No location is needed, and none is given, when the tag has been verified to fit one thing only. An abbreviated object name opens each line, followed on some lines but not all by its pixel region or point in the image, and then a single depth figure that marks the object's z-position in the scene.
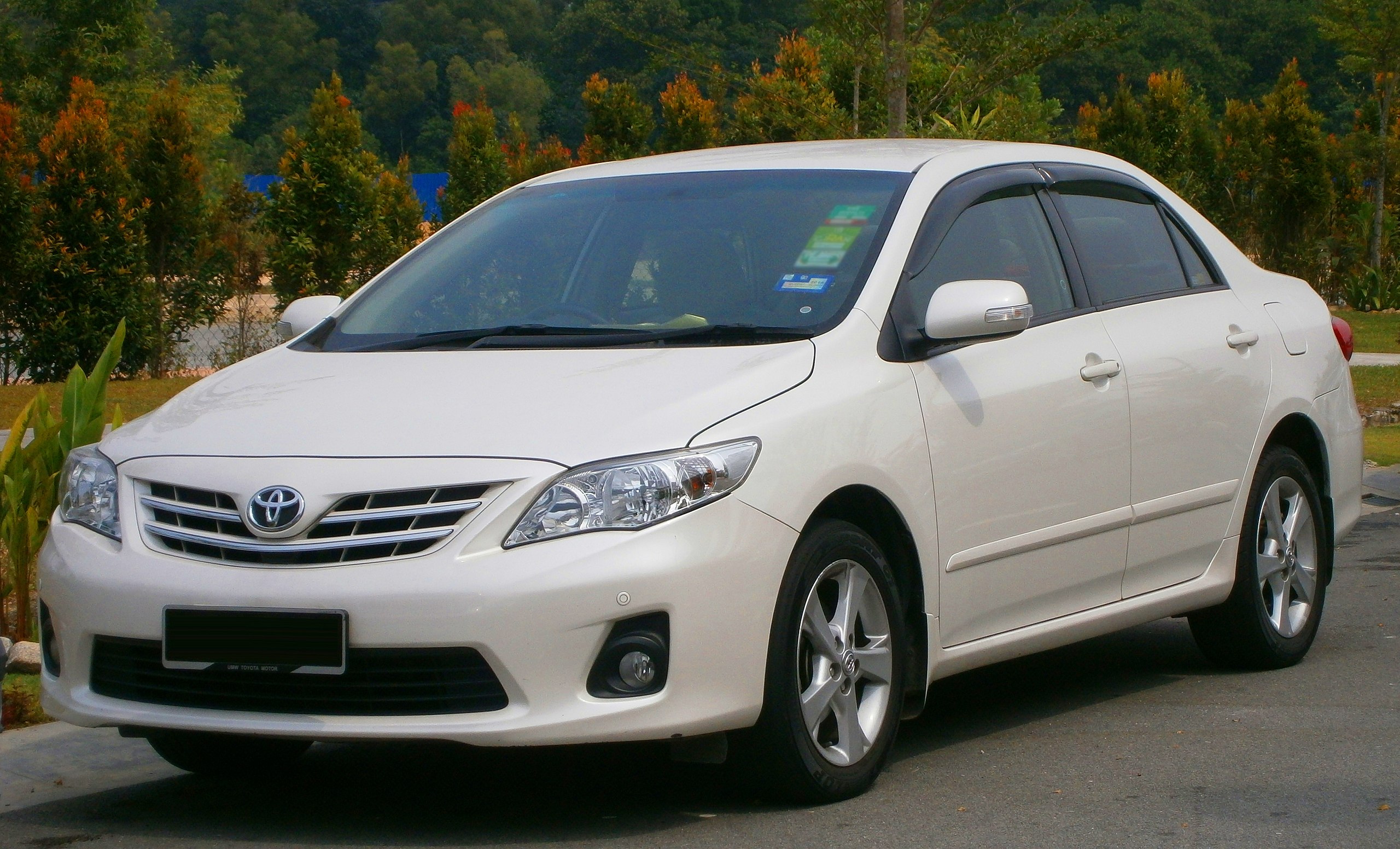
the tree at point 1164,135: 26.31
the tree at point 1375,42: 28.11
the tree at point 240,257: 16.86
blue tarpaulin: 66.06
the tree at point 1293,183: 26.47
